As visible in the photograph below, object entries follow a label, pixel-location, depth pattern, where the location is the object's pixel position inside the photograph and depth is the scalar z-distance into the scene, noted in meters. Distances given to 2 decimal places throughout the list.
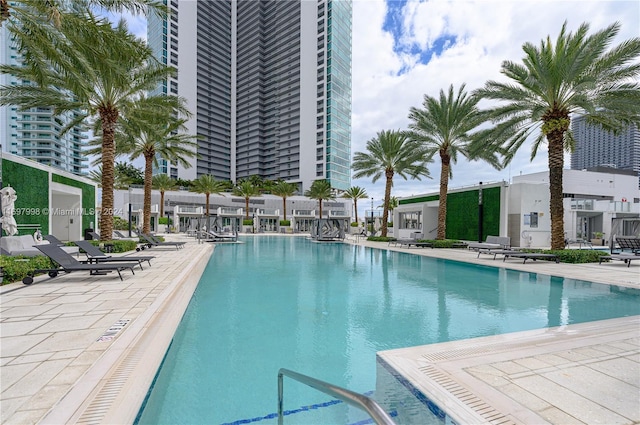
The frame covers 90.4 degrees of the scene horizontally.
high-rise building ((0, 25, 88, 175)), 81.50
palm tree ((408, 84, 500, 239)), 19.64
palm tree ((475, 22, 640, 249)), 12.05
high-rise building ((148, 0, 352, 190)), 81.38
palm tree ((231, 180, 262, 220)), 47.00
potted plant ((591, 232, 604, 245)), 24.81
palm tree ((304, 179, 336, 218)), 48.22
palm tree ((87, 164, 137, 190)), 40.12
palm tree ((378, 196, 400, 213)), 54.81
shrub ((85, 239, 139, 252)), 13.62
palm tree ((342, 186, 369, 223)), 49.31
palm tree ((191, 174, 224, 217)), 44.84
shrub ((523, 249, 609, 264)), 13.41
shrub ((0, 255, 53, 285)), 7.39
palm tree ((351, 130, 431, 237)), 25.14
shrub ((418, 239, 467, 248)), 20.90
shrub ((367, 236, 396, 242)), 26.56
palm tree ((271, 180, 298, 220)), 49.62
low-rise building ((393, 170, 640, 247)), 20.69
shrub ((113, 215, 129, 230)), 36.50
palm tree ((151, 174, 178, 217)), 45.28
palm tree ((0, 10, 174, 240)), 8.18
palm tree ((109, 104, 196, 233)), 16.34
